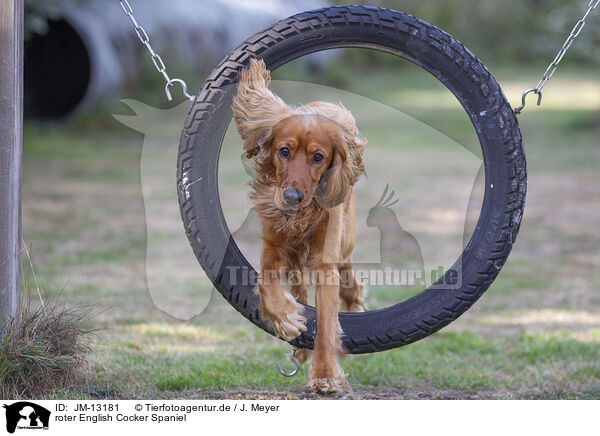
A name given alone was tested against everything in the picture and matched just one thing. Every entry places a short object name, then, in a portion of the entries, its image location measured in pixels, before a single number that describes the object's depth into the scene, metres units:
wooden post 7.46
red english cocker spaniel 6.00
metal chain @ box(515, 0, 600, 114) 7.05
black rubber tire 6.68
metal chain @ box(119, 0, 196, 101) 6.89
